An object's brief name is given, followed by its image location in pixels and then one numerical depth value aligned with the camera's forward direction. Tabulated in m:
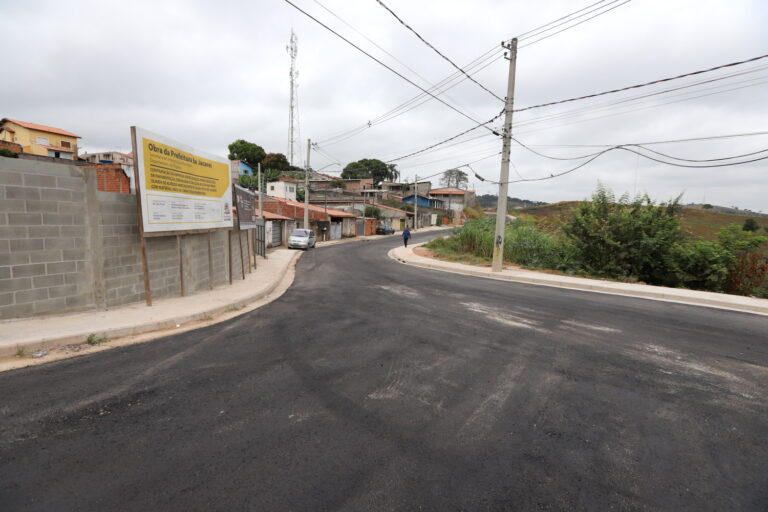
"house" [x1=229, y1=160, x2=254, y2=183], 57.74
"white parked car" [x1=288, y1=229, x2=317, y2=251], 27.94
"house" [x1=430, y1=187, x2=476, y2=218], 87.31
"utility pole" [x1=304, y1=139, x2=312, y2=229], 30.87
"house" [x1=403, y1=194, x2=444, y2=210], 77.50
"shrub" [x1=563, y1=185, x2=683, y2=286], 14.39
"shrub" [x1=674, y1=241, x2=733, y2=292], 12.96
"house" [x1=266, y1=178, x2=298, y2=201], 52.25
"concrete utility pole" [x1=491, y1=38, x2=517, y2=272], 15.91
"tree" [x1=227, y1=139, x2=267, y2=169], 64.25
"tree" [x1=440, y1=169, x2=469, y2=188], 118.12
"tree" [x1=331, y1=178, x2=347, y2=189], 66.31
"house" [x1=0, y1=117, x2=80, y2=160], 39.19
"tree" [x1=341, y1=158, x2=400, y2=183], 89.69
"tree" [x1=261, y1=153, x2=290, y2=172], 67.56
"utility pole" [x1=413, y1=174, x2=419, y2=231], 60.51
